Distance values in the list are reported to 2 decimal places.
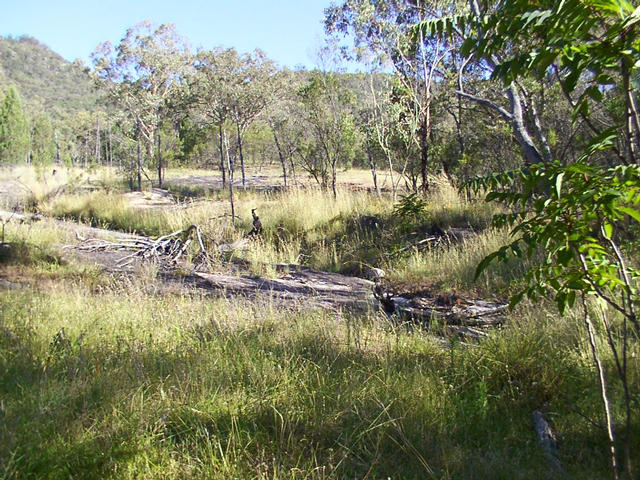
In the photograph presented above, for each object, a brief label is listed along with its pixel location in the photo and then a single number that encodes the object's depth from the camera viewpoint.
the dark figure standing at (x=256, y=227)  10.71
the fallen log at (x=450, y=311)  4.74
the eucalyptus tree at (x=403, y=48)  12.63
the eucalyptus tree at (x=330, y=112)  16.86
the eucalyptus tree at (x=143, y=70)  25.52
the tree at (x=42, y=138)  44.59
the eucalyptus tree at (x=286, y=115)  16.75
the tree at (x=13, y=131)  35.47
